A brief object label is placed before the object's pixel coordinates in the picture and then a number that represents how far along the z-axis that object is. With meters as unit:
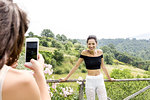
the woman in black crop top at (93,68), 2.39
